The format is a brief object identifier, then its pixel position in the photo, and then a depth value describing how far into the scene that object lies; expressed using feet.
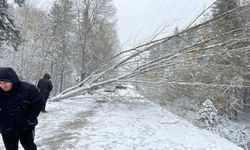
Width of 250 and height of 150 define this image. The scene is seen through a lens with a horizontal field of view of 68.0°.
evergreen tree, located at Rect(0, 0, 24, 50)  29.14
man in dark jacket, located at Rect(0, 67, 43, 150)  7.67
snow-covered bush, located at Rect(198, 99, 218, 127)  36.91
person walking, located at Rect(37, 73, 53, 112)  20.79
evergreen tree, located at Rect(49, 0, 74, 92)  52.95
